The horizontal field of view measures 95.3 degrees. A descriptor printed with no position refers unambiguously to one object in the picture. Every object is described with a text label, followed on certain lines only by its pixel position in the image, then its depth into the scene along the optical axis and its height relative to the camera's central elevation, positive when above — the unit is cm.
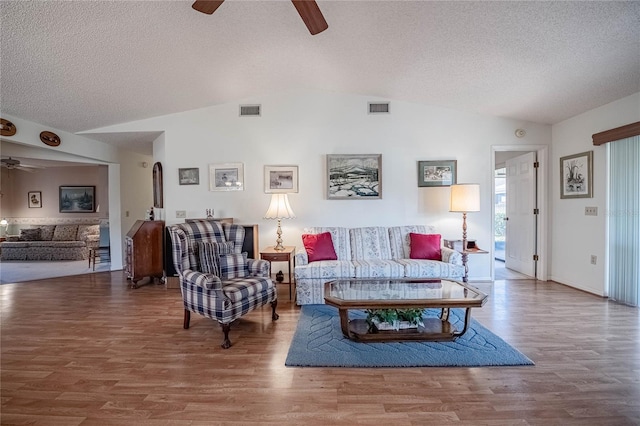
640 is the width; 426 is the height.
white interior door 474 -14
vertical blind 336 -19
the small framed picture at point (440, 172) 455 +55
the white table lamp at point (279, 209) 405 +0
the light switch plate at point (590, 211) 383 -8
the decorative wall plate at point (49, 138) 447 +115
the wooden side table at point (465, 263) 362 -70
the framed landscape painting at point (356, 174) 454 +53
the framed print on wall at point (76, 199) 789 +35
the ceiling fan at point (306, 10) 197 +142
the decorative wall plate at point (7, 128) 396 +117
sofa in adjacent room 675 -72
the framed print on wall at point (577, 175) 391 +42
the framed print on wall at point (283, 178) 459 +49
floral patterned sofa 348 -68
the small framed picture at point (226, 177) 463 +53
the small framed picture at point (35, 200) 798 +34
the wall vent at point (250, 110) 461 +157
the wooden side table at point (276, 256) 369 -59
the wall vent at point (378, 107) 456 +157
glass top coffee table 233 -76
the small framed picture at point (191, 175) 467 +57
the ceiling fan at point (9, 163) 538 +94
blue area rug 215 -113
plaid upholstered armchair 254 -63
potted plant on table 252 -98
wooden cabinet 441 -62
